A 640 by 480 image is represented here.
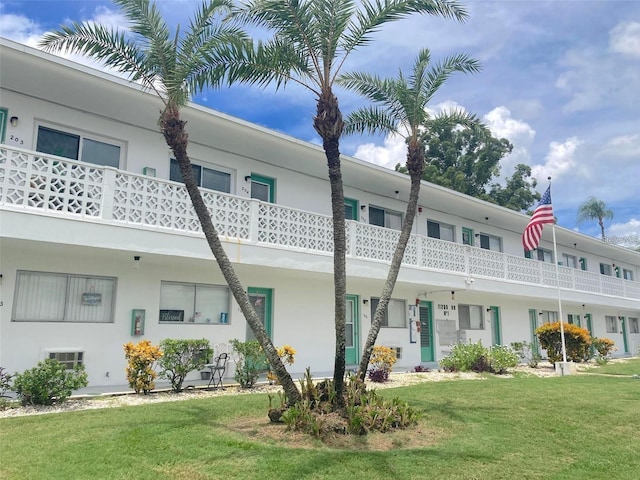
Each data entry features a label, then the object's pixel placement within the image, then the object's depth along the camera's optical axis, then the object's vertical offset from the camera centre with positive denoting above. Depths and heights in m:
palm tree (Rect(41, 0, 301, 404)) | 8.11 +4.68
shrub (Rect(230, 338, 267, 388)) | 11.65 -0.69
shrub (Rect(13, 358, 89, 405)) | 8.95 -0.89
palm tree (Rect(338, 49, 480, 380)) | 10.05 +4.80
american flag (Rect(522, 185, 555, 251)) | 17.69 +3.89
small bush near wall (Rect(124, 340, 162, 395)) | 10.34 -0.65
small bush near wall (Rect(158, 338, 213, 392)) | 10.84 -0.51
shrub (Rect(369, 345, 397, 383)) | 13.50 -0.73
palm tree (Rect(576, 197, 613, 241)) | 39.34 +9.25
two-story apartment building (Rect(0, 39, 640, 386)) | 10.30 +2.22
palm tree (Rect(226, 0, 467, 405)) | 8.02 +4.58
